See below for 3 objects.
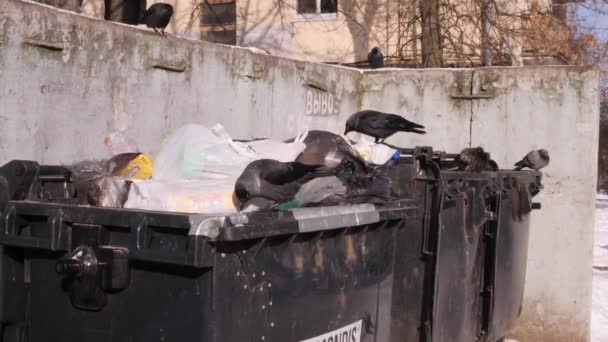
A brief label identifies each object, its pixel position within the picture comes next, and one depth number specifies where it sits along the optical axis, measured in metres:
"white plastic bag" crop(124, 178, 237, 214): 5.65
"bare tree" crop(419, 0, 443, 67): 22.86
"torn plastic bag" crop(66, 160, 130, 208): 5.98
